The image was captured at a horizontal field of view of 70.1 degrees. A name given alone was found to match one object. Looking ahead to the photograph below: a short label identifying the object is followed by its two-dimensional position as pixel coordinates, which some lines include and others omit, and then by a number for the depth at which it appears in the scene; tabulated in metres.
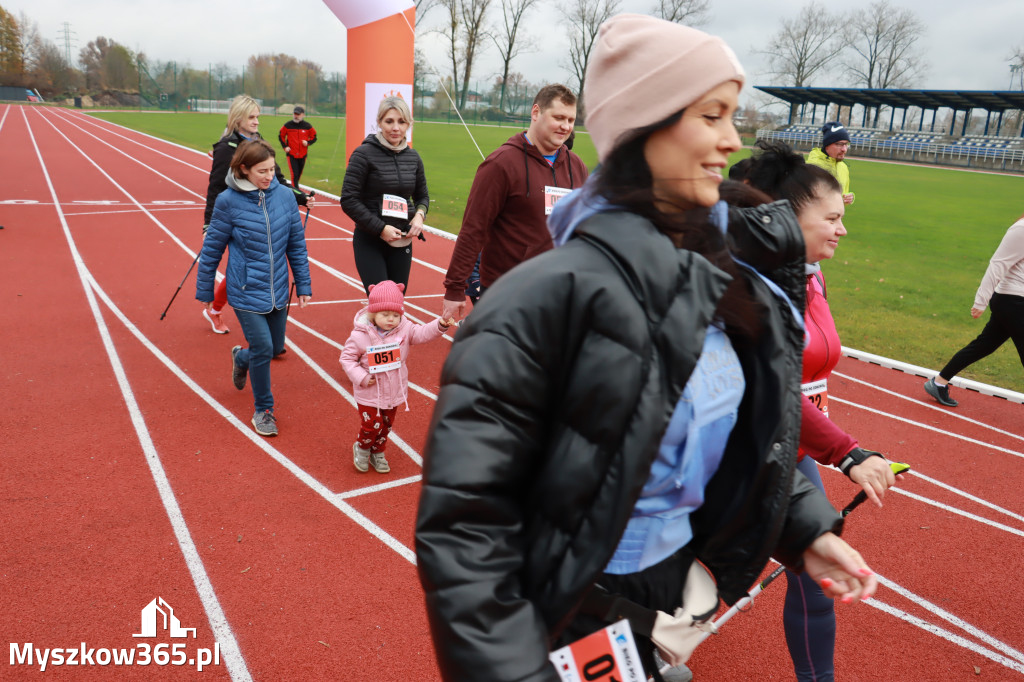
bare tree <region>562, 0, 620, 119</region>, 70.81
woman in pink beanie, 1.08
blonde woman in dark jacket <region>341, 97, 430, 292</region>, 5.65
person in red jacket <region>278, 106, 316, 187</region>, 17.77
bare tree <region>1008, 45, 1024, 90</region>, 64.19
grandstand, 50.03
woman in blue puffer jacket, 5.09
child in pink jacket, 4.56
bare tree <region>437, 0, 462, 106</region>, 66.19
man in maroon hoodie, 4.50
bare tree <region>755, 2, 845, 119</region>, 73.06
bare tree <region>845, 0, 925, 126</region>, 74.50
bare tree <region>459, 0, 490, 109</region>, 67.80
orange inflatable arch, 10.92
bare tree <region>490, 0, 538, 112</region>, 73.29
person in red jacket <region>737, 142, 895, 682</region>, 2.64
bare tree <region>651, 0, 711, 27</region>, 61.11
